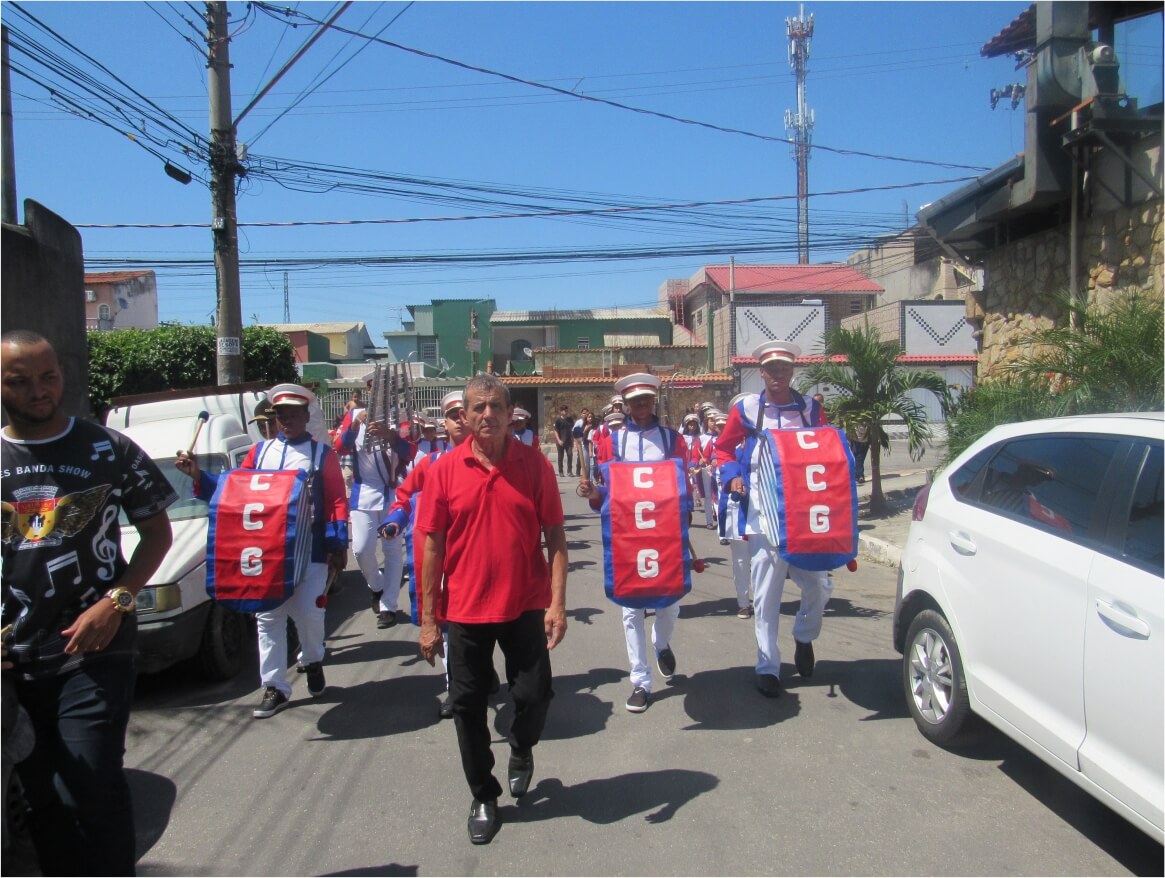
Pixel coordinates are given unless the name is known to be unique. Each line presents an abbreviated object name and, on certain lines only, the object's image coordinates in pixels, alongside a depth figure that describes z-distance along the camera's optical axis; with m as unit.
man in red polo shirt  3.67
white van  5.36
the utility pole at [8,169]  8.30
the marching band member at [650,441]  5.36
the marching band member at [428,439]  8.07
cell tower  57.47
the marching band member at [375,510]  7.43
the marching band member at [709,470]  10.43
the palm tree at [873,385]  12.36
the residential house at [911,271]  38.56
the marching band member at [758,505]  5.21
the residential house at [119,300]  36.16
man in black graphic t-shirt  2.65
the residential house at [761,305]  32.16
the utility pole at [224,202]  11.18
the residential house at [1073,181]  8.36
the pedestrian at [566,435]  23.84
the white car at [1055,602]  2.92
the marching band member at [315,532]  5.23
